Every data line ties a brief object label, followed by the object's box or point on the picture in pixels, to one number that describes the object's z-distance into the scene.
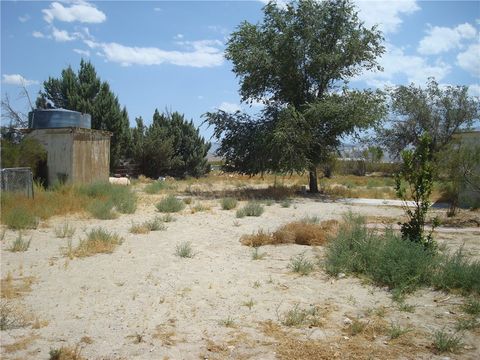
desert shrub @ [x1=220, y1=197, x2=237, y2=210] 15.96
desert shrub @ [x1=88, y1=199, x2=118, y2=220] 12.74
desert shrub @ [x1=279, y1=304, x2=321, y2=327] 5.20
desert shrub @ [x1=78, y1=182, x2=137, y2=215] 13.03
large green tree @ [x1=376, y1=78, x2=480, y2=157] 34.34
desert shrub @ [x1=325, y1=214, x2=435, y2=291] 6.63
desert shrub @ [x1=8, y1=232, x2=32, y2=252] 8.49
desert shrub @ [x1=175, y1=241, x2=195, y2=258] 8.39
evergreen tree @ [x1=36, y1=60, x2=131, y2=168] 30.64
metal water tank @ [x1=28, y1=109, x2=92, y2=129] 20.75
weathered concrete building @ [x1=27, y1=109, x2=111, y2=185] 18.81
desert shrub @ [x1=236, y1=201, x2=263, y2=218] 14.53
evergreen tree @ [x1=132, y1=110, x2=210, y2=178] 33.62
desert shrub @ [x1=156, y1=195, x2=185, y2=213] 14.77
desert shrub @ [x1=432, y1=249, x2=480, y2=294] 6.24
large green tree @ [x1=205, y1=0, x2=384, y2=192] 21.77
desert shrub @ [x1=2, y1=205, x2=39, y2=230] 10.62
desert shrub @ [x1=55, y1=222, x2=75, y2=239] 9.90
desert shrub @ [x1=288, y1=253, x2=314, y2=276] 7.36
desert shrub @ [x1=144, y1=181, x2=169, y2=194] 21.03
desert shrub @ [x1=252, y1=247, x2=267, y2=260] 8.40
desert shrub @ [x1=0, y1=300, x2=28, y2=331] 4.91
